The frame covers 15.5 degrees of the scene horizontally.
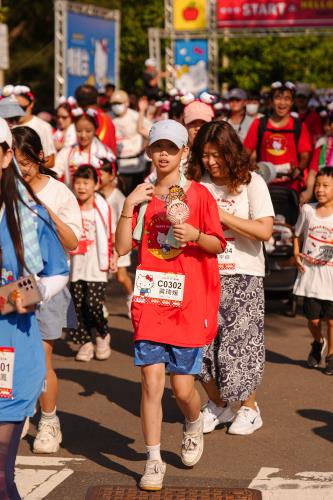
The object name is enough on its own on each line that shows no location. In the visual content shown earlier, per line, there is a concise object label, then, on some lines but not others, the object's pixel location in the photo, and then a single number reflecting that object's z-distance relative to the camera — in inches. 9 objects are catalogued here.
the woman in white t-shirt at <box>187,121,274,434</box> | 276.8
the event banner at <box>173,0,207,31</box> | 1059.3
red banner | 1006.4
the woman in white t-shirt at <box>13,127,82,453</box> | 256.1
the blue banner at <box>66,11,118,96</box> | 895.1
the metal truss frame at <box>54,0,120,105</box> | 890.1
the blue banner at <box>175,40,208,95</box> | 1017.5
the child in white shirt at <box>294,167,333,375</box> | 368.2
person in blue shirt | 181.9
